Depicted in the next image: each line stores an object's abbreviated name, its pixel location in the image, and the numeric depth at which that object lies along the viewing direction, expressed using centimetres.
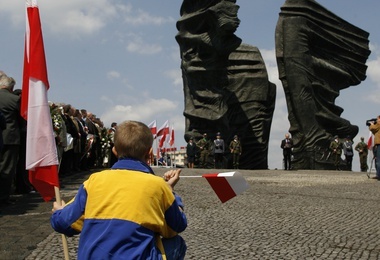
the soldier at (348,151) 2584
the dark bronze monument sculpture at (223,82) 2436
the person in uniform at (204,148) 2469
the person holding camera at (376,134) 1441
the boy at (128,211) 283
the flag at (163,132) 3284
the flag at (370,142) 1794
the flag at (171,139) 3468
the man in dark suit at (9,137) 843
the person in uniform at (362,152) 2709
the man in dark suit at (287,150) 2550
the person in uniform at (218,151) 2414
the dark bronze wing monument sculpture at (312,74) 2616
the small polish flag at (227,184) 337
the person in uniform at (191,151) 2465
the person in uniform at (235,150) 2506
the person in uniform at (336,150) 2557
